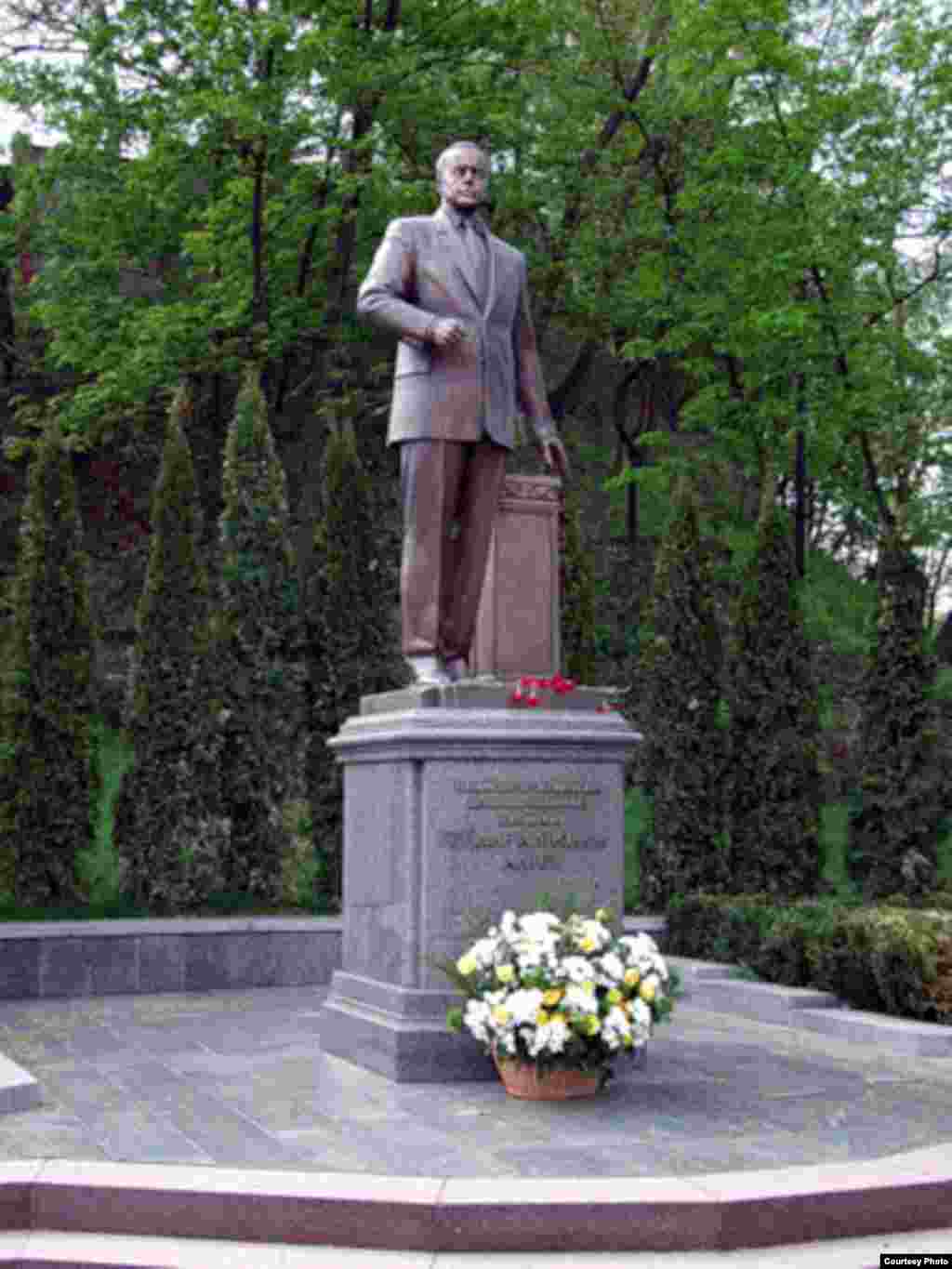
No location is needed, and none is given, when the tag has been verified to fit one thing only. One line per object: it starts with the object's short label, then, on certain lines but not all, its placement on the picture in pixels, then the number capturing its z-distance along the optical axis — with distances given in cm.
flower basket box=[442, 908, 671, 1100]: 678
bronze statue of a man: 862
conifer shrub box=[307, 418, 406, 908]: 1545
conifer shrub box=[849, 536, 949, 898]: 1513
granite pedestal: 778
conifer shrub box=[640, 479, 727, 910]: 1498
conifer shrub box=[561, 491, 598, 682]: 1645
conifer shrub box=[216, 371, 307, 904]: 1472
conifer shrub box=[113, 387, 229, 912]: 1423
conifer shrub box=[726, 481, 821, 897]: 1509
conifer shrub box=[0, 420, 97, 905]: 1375
